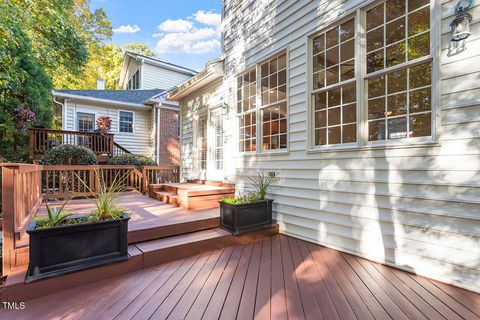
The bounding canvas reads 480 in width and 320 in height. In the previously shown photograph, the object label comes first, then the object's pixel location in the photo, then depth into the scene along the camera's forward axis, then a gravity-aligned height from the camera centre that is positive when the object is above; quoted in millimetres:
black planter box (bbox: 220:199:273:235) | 3629 -873
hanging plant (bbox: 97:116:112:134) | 9242 +1474
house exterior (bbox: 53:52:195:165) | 10484 +2163
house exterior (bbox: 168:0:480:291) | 2326 +449
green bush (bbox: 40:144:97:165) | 6844 +186
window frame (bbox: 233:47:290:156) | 4105 +1060
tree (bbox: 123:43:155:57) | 25503 +12320
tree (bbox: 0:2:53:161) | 6727 +2632
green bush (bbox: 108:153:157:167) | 8273 +68
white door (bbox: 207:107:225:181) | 6016 +406
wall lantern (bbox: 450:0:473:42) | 2230 +1312
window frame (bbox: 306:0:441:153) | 2455 +997
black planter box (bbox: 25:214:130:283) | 2193 -847
